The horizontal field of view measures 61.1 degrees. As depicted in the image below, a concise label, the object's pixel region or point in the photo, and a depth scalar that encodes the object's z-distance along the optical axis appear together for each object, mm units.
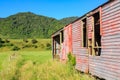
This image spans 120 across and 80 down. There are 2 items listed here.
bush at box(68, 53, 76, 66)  6549
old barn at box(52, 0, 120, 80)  4176
